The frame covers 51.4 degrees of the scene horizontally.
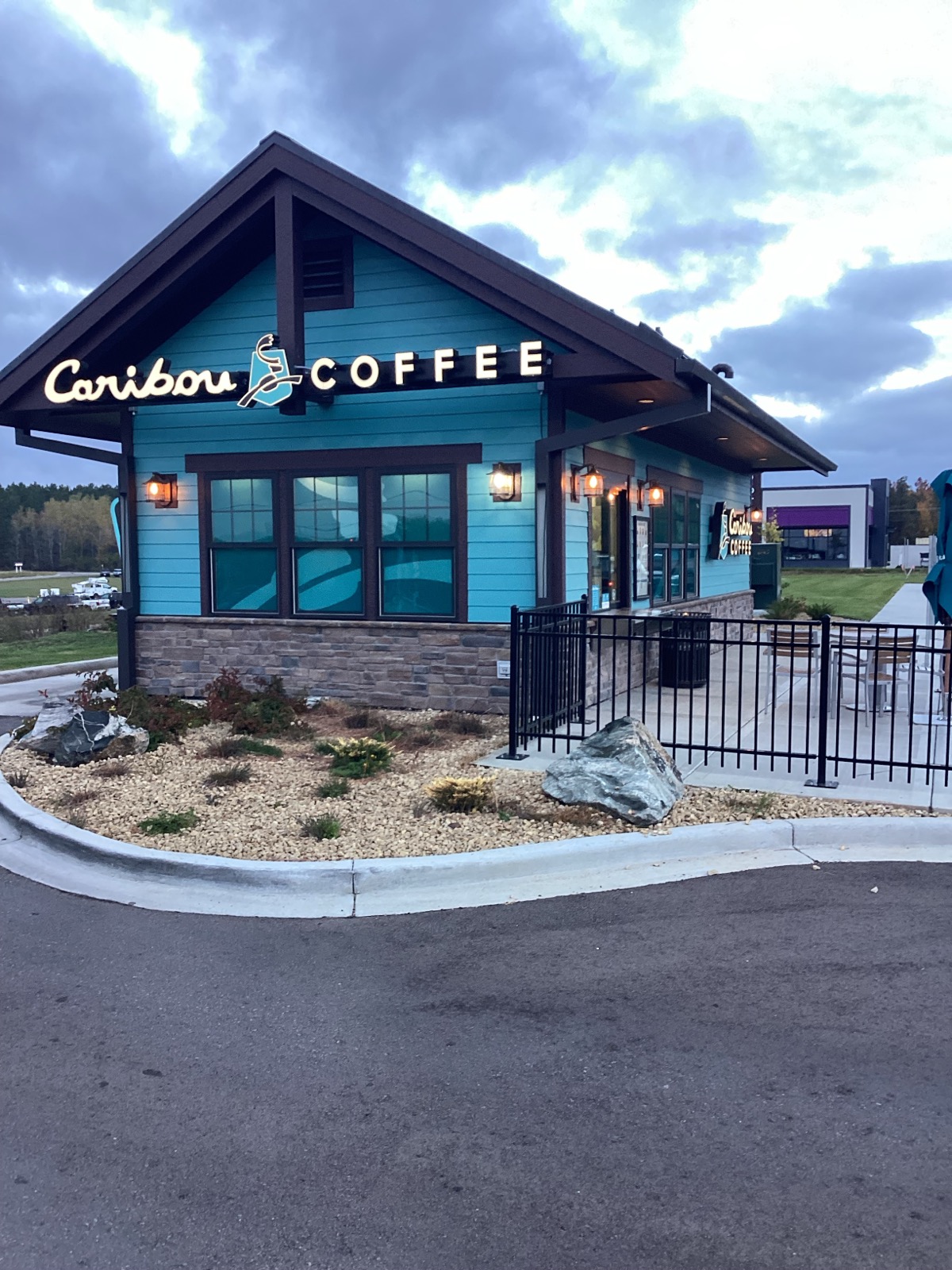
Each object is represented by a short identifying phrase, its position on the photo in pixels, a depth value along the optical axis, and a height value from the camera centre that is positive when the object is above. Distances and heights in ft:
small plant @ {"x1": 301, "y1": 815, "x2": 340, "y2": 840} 21.95 -5.81
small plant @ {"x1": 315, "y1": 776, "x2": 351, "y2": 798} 25.38 -5.72
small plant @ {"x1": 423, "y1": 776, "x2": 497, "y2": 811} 23.59 -5.42
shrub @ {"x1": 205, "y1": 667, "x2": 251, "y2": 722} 36.73 -4.92
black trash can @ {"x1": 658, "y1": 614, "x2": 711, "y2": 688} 42.23 -4.06
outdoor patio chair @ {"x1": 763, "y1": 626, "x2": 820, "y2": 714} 47.24 -5.46
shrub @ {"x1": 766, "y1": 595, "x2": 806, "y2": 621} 74.74 -3.37
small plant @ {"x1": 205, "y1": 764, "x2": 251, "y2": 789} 26.94 -5.73
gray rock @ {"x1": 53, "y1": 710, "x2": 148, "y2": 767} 30.25 -5.33
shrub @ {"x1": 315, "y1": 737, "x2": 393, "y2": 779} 27.96 -5.47
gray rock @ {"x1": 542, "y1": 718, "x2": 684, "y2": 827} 22.82 -5.06
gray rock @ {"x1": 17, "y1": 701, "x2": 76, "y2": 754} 31.19 -5.24
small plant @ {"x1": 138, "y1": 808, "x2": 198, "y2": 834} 22.71 -5.89
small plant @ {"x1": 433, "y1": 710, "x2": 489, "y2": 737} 34.24 -5.51
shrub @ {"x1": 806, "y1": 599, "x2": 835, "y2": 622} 67.51 -3.23
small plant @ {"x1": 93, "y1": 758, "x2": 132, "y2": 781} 28.39 -5.85
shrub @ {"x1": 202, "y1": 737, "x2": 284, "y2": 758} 31.01 -5.71
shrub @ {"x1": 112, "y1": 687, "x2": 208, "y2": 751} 32.99 -5.16
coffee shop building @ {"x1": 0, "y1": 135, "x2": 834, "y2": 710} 34.50 +5.48
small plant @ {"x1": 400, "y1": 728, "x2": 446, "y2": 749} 32.01 -5.65
